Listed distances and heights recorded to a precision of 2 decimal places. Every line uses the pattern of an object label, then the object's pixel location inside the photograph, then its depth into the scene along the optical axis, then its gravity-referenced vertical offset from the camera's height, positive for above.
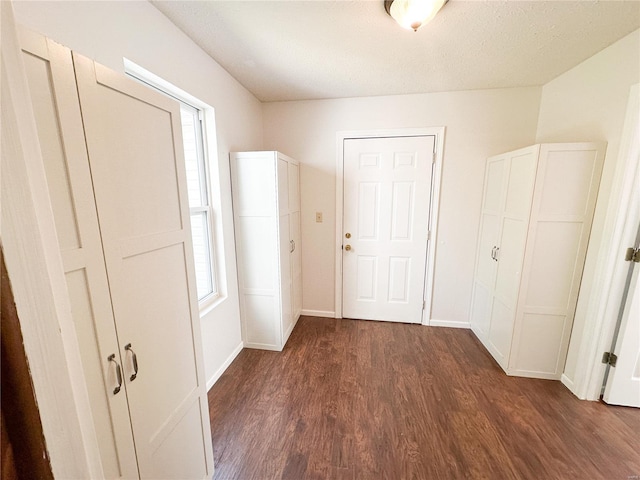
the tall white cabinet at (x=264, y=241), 2.15 -0.38
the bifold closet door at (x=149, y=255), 0.72 -0.19
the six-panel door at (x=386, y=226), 2.62 -0.29
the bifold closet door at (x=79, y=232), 0.57 -0.08
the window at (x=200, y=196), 1.86 +0.02
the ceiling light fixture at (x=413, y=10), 1.25 +0.93
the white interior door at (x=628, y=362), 1.62 -1.07
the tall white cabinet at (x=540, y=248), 1.76 -0.37
